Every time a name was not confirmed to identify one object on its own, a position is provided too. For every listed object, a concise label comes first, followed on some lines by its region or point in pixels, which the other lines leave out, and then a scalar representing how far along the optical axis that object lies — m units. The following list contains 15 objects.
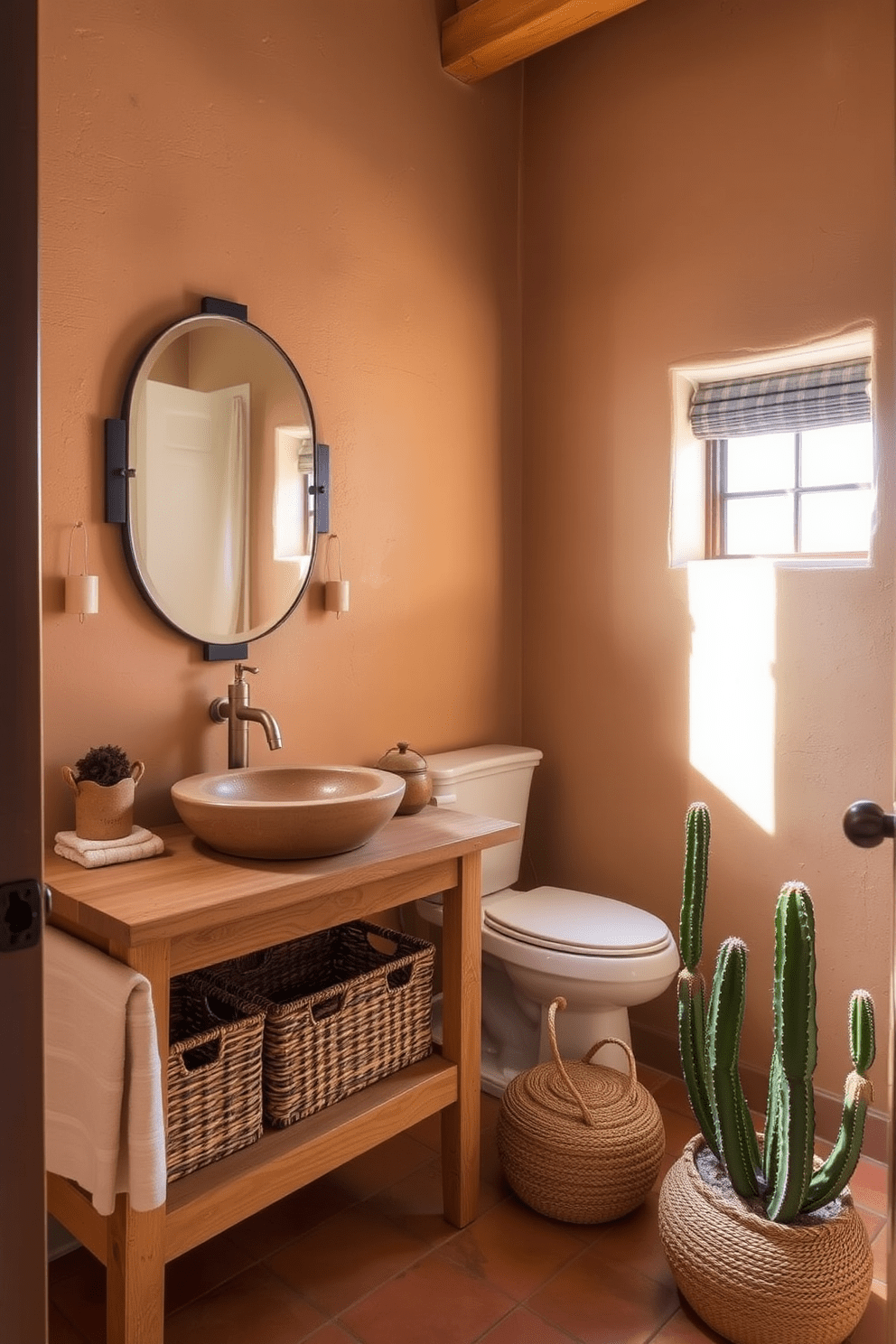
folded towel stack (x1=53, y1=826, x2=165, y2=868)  1.67
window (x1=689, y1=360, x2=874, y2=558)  2.30
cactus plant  1.51
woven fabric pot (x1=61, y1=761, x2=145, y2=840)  1.72
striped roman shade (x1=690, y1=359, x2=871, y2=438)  2.26
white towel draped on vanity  1.38
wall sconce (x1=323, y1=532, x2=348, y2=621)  2.30
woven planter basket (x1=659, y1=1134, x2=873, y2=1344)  1.57
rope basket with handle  1.94
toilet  2.15
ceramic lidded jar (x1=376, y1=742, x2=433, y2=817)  2.16
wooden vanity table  1.45
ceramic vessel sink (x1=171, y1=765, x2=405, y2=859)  1.63
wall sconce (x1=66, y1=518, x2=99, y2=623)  1.80
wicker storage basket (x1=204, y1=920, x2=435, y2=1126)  1.76
